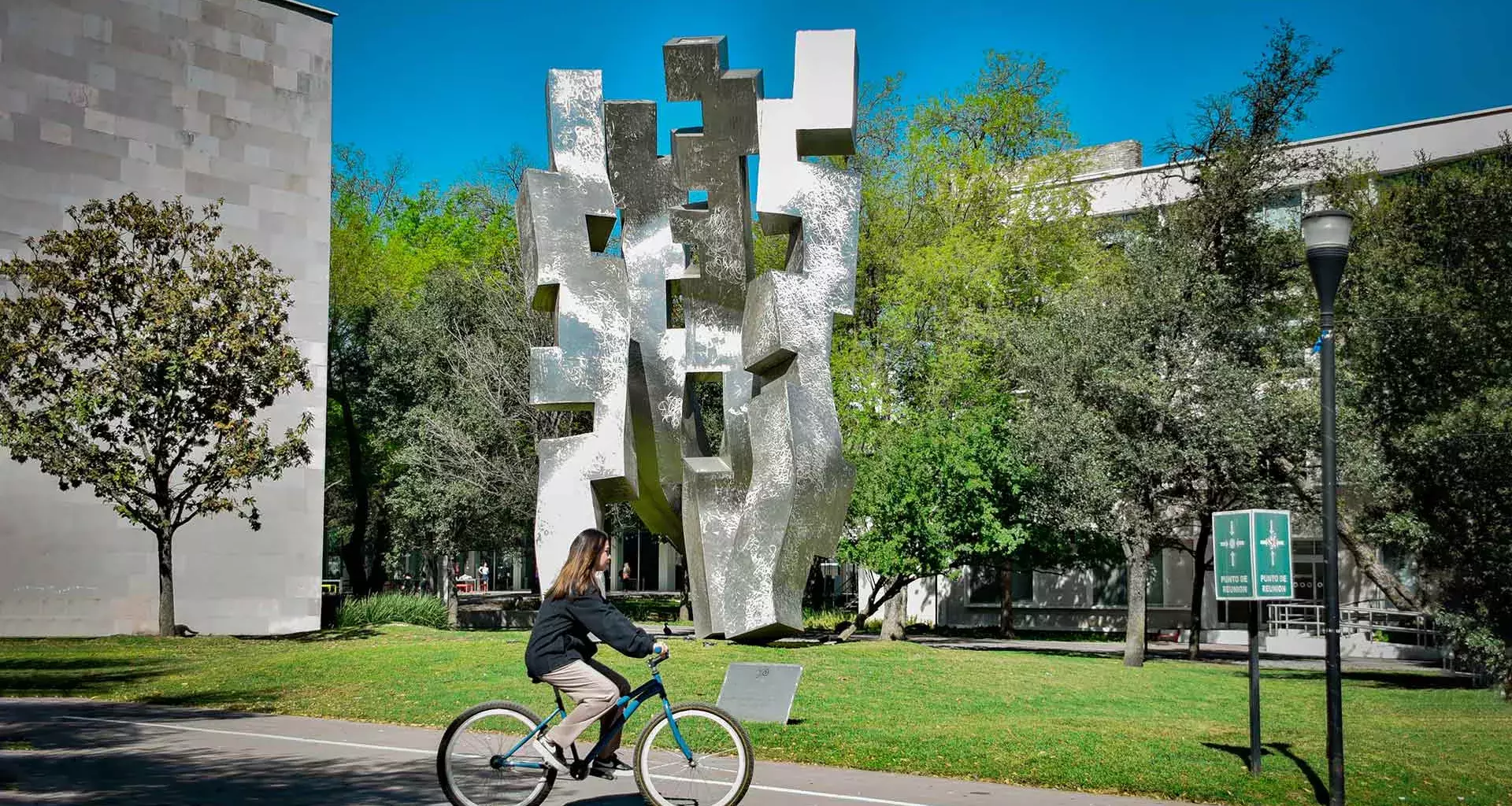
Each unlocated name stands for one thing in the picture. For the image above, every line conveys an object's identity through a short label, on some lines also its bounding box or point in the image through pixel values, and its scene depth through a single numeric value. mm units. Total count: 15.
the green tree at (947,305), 30688
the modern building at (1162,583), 42344
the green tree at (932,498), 30359
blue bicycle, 8859
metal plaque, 13688
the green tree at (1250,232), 27219
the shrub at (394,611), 34000
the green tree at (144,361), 26812
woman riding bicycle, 8844
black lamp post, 10953
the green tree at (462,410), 37781
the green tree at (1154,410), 26328
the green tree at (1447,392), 21688
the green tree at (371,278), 43750
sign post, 11836
